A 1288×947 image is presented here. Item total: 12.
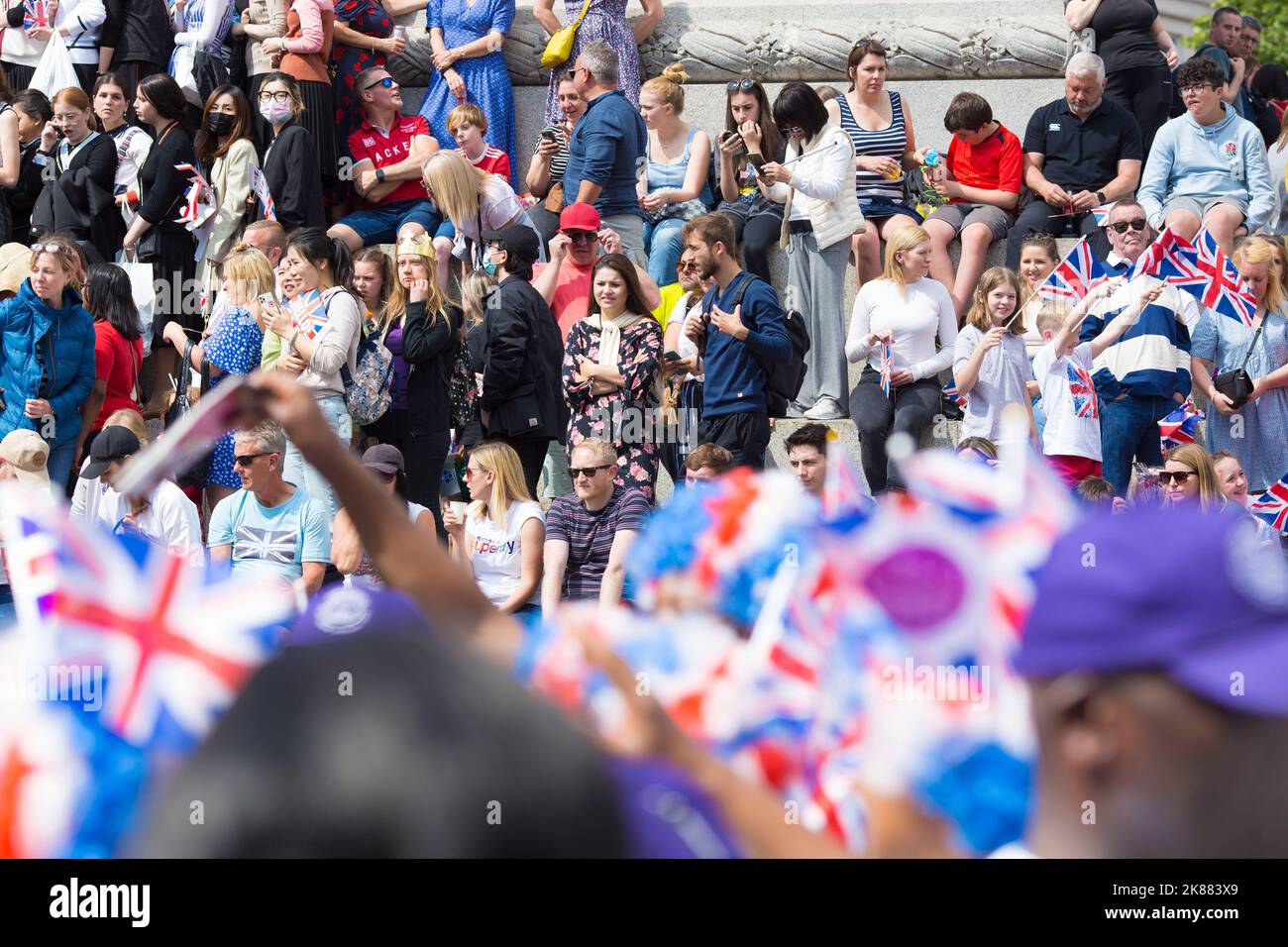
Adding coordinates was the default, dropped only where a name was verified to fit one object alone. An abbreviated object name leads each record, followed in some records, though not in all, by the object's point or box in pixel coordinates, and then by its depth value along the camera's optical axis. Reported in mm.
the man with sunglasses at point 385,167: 17859
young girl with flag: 14156
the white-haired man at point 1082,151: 17219
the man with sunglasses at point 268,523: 12039
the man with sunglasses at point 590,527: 12453
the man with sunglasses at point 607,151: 16891
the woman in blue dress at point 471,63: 19531
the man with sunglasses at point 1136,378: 14570
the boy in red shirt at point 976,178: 16937
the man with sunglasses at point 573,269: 15719
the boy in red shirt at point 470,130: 17750
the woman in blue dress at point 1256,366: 15062
